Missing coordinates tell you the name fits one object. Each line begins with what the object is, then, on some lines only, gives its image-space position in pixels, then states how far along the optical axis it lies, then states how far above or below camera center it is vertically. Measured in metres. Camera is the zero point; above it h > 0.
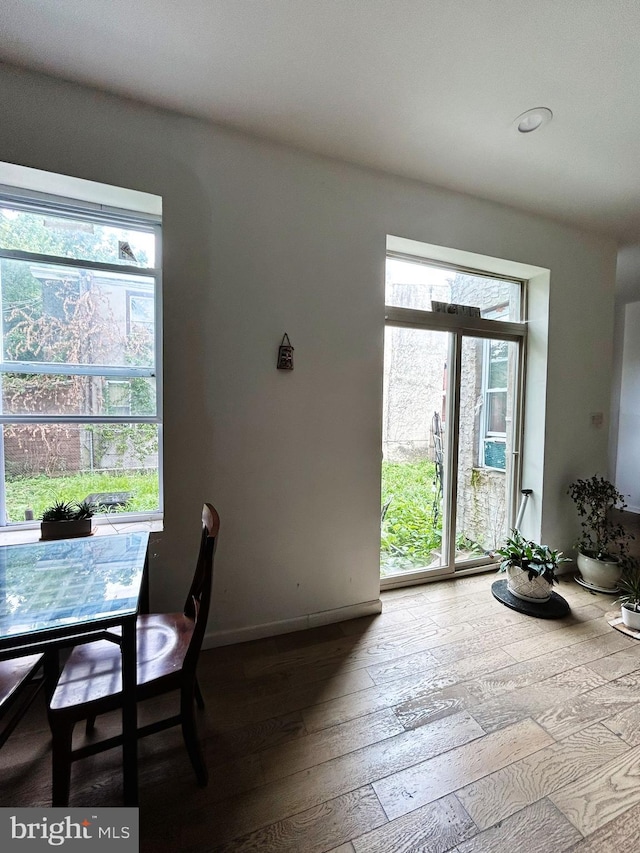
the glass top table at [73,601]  0.88 -0.56
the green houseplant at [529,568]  2.29 -1.04
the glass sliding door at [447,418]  2.50 -0.03
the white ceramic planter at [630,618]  2.08 -1.24
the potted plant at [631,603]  2.09 -1.17
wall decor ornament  1.94 +0.33
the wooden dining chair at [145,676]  0.98 -0.88
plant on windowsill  1.62 -0.55
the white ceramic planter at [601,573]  2.55 -1.19
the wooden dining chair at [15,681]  1.02 -0.87
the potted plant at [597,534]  2.57 -0.99
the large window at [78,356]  1.75 +0.29
